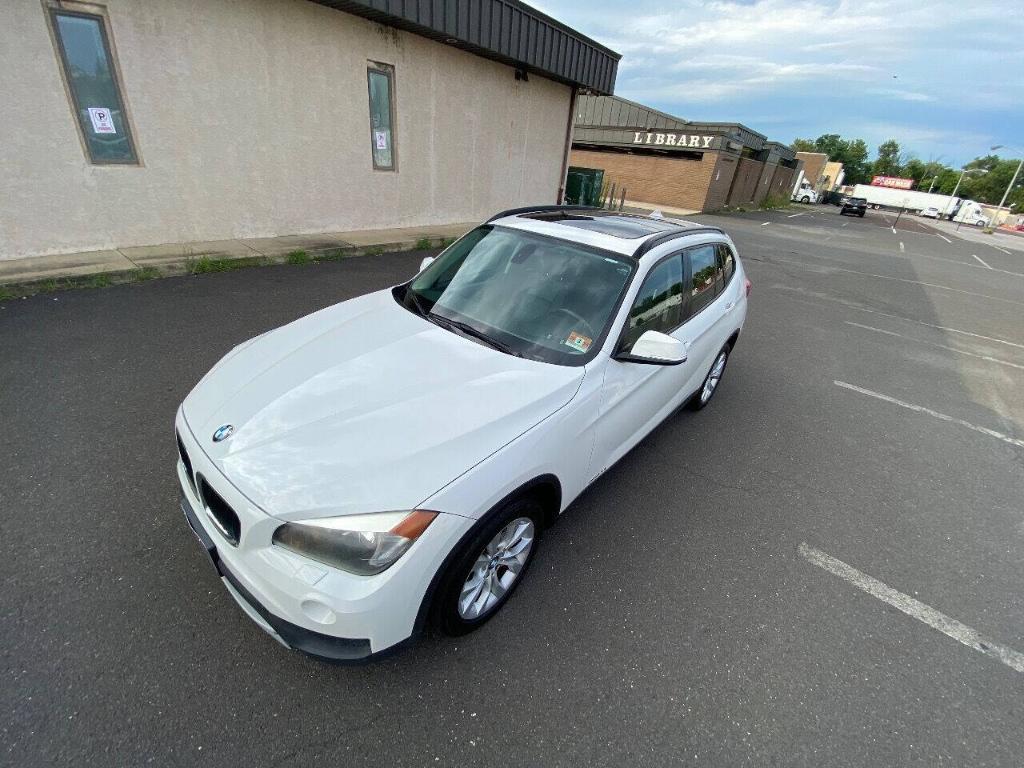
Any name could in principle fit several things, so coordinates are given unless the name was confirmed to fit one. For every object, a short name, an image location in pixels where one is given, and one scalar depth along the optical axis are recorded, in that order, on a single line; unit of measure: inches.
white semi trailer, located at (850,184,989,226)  2207.2
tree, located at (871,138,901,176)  4291.3
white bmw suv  65.7
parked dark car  1614.2
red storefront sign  3169.3
